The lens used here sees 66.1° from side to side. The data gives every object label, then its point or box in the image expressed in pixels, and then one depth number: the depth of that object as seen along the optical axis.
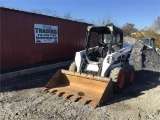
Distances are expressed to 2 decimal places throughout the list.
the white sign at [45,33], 6.34
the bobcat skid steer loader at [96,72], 3.65
